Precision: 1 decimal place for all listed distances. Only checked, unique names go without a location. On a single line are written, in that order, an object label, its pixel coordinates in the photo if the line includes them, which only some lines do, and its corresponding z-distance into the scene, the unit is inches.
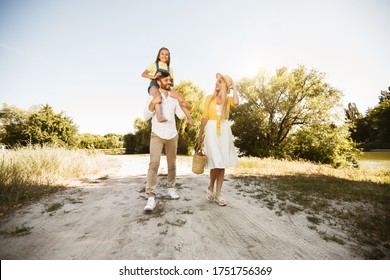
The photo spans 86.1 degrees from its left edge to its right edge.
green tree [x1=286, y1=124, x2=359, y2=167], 754.8
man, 138.6
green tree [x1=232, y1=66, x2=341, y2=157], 839.1
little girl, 140.7
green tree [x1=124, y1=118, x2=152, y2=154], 939.7
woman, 146.4
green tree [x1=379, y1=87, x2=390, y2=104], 2138.0
